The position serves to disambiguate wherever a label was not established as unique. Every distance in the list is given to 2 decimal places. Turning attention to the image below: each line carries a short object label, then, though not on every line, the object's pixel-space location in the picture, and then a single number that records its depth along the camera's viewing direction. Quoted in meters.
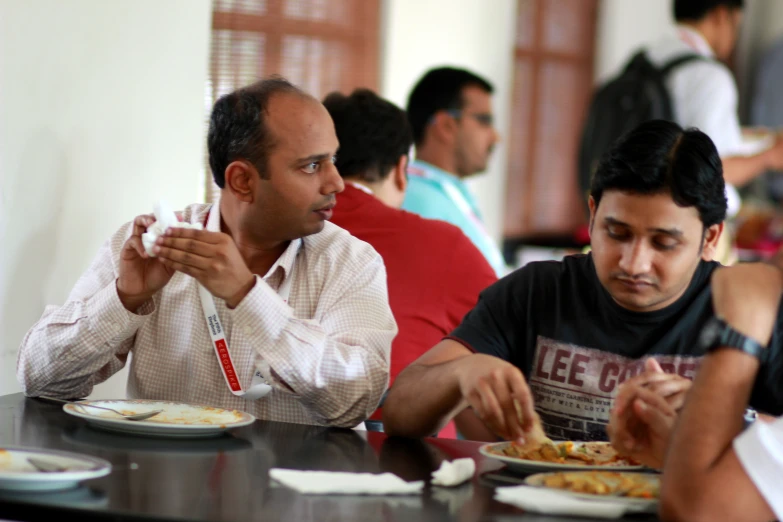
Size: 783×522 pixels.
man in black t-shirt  2.91
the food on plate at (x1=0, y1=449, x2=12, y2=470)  2.51
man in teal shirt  5.15
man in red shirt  3.48
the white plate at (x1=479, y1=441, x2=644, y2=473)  2.63
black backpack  5.35
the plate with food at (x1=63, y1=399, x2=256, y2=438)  2.73
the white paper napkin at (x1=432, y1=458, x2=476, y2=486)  2.57
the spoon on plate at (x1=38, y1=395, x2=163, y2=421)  2.81
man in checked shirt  2.89
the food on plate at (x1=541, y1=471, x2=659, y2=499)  2.52
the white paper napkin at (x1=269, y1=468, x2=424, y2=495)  2.50
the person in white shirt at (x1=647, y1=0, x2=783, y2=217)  5.18
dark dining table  2.42
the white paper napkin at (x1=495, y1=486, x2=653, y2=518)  2.46
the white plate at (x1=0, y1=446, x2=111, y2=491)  2.44
